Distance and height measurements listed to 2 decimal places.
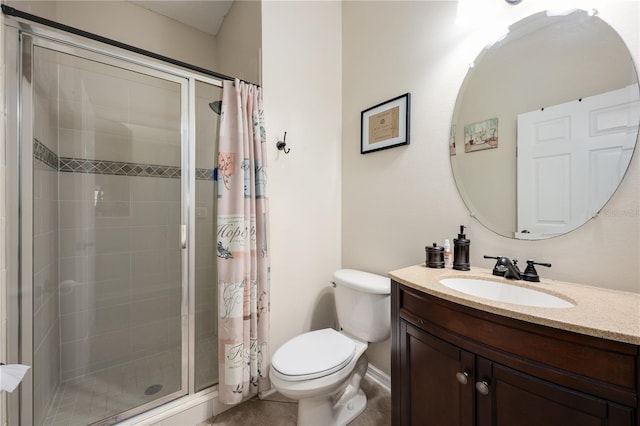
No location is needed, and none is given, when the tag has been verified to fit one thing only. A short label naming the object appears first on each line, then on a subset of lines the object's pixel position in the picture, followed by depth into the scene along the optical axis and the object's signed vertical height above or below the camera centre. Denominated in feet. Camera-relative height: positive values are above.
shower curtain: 4.51 -0.64
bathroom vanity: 1.99 -1.40
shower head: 4.90 +2.05
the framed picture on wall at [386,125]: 5.05 +1.87
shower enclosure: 4.13 -0.44
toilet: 3.86 -2.42
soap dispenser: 3.88 -0.65
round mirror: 2.98 +1.18
